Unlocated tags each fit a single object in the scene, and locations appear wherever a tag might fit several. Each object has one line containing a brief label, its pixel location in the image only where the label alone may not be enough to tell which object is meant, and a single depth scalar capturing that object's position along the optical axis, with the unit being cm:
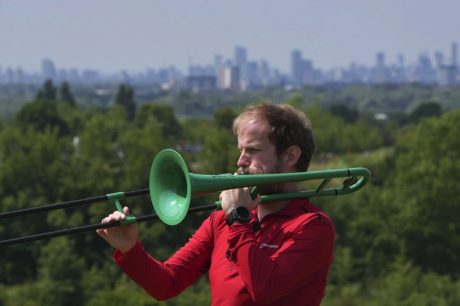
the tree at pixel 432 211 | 4803
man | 361
